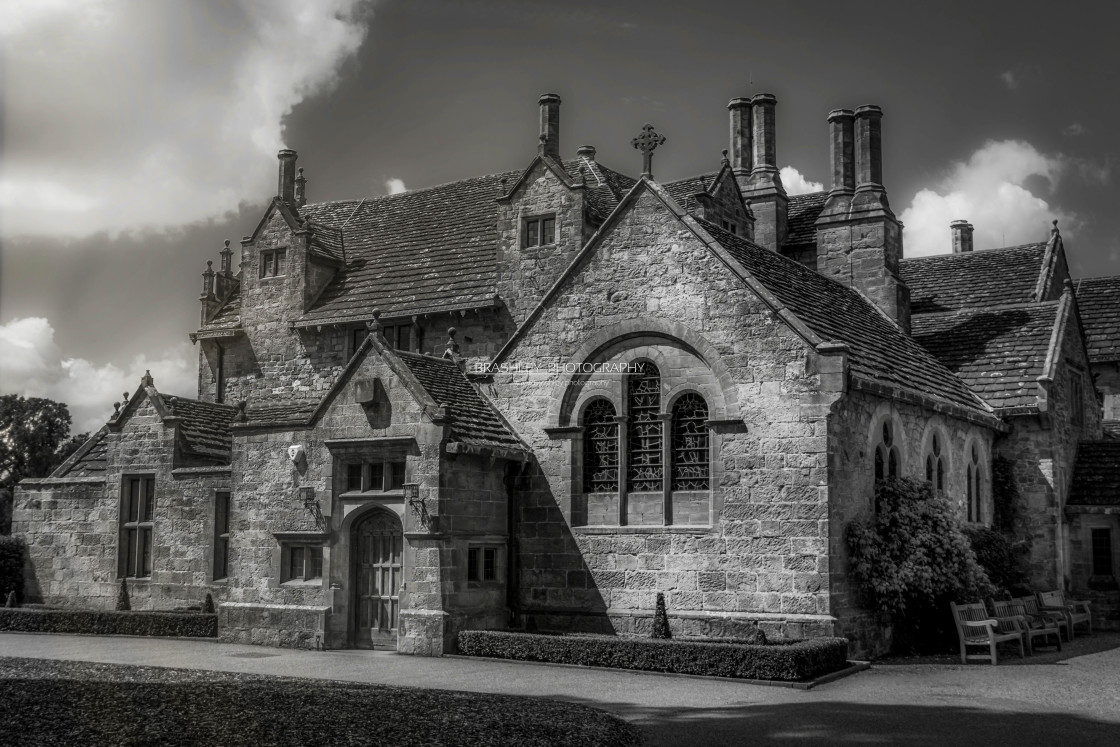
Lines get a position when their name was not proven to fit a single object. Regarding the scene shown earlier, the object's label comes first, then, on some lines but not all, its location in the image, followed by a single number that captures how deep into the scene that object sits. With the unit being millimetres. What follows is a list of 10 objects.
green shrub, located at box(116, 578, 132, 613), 27797
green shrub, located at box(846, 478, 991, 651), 20359
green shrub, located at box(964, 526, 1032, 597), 24672
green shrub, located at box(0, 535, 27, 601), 29734
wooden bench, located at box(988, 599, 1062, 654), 21250
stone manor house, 20578
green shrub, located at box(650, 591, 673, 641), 20516
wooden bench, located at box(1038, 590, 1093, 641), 24797
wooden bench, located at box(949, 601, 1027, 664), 19734
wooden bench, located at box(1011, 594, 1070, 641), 23598
